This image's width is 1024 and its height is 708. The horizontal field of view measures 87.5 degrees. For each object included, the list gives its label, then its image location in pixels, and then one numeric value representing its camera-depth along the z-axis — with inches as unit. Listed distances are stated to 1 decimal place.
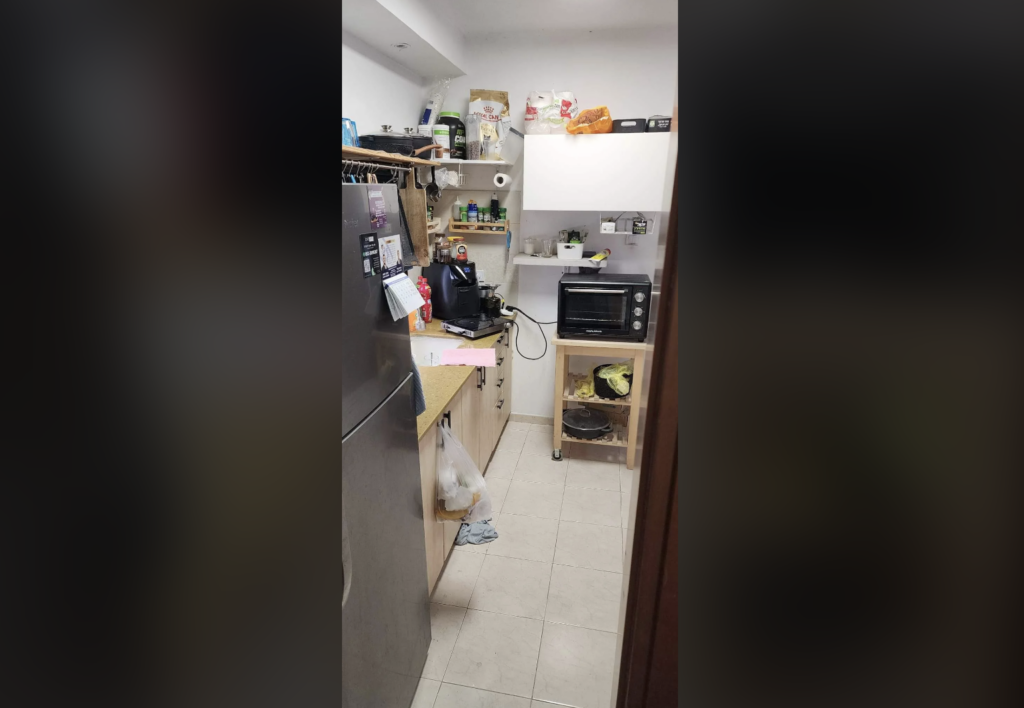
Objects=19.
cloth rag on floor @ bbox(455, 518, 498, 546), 95.9
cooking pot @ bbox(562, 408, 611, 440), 126.3
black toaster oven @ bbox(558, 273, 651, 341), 116.8
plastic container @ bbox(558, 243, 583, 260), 126.6
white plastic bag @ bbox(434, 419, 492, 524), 74.9
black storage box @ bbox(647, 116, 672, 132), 114.0
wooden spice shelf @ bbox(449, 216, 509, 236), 132.9
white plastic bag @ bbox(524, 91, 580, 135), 121.1
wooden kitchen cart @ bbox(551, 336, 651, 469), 119.4
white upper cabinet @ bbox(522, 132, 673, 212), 115.9
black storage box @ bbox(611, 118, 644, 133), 116.0
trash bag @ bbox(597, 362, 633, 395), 122.3
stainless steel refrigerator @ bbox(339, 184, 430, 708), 46.5
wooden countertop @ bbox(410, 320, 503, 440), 71.1
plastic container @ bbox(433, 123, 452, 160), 116.7
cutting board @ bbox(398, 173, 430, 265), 97.6
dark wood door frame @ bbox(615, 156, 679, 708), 21.8
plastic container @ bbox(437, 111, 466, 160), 121.7
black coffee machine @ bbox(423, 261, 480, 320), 122.6
